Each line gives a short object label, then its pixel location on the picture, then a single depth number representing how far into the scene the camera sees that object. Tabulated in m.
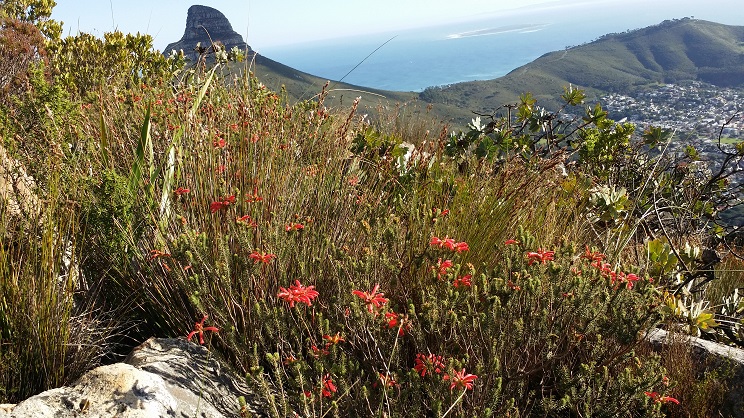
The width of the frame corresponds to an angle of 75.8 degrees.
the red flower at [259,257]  1.46
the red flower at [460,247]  1.62
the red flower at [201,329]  1.41
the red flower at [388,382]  1.25
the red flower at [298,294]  1.33
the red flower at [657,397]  1.44
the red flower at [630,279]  1.52
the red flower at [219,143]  2.40
